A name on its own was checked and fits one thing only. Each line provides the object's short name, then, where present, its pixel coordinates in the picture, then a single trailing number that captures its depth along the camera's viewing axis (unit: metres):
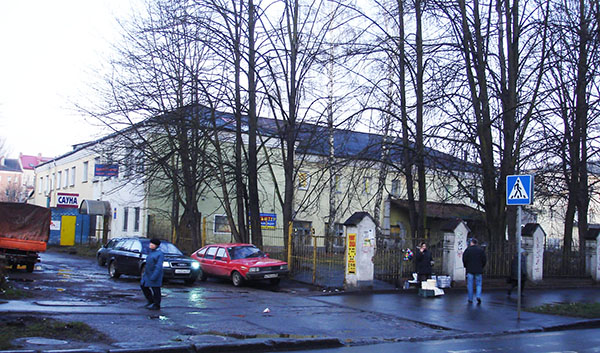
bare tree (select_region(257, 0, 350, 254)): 22.19
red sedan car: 20.27
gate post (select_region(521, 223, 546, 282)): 22.29
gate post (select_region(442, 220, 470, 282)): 20.08
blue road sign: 13.34
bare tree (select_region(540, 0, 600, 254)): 18.58
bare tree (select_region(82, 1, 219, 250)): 20.97
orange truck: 20.53
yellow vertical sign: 18.66
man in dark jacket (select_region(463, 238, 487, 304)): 16.08
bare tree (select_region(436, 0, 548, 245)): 20.47
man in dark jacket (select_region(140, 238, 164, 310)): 12.63
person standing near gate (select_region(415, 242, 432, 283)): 18.64
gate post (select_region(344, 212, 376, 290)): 18.61
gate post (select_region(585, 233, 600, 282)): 24.41
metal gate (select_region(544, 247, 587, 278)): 23.31
